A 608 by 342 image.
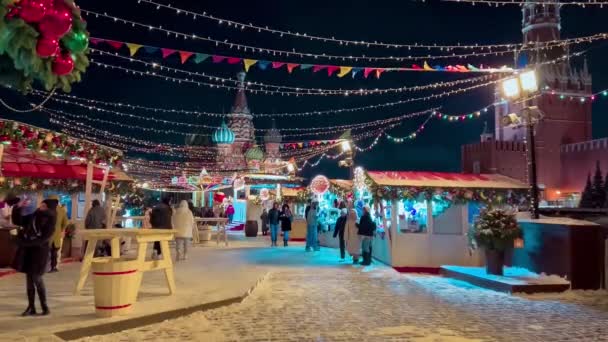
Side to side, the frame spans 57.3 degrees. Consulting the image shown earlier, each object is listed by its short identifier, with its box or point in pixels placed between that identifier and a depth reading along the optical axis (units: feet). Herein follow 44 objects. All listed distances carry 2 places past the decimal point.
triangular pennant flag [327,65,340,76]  46.19
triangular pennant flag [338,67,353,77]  46.21
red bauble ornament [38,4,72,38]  12.06
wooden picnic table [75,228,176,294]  26.16
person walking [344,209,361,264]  48.11
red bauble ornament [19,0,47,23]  11.51
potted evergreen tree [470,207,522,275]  37.55
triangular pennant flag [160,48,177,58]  39.93
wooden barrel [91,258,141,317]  23.61
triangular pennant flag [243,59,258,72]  42.39
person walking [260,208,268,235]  91.68
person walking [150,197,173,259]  42.91
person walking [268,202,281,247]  65.62
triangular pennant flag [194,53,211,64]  39.99
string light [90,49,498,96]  56.03
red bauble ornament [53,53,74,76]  13.38
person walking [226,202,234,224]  113.70
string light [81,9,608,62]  34.04
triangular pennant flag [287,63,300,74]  44.43
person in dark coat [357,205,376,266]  46.52
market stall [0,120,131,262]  40.04
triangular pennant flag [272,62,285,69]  43.83
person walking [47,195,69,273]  36.35
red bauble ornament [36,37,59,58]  12.19
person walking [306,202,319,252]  58.29
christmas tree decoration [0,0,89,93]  11.55
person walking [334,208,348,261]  51.60
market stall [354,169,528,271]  47.26
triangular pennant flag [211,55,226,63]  41.73
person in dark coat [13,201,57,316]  23.58
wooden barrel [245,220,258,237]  87.56
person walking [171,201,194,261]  47.26
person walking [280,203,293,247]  67.00
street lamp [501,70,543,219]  43.59
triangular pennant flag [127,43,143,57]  37.40
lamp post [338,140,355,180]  73.15
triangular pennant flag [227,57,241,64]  42.60
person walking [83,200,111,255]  41.70
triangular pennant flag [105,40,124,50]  37.39
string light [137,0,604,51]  34.14
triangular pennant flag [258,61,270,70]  43.55
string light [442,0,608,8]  38.27
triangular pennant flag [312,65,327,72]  45.61
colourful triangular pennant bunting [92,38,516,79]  37.85
